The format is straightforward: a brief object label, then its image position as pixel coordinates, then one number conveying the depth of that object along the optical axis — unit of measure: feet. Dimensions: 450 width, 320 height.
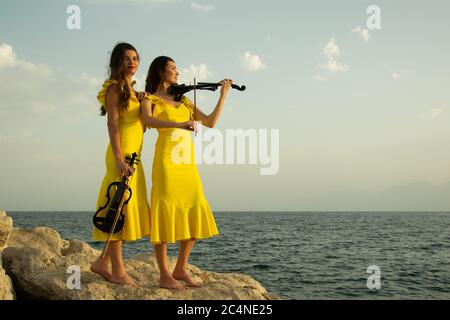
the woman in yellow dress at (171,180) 16.08
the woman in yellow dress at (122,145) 15.94
